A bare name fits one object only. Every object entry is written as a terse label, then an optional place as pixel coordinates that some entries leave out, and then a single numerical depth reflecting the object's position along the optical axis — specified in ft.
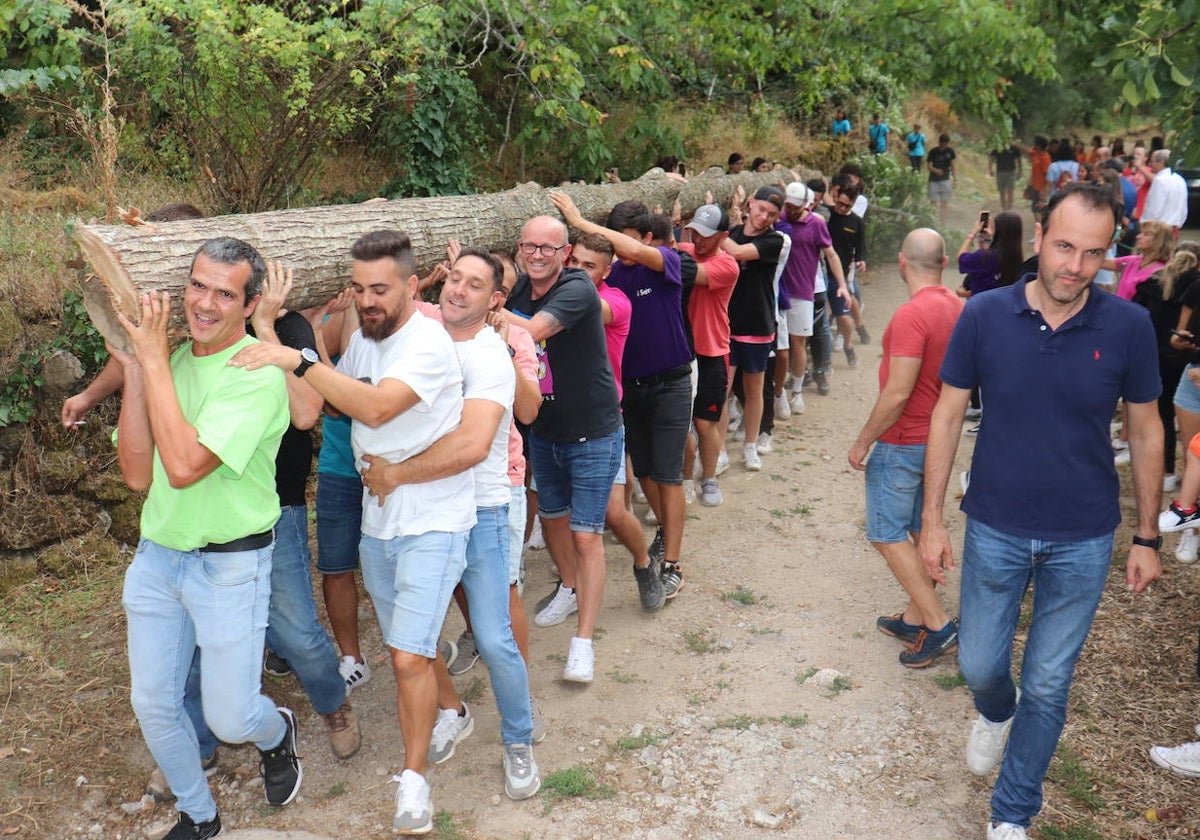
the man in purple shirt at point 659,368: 18.84
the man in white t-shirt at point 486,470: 12.44
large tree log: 12.28
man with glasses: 15.61
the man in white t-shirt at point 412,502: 12.29
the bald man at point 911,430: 15.24
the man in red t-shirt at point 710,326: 21.16
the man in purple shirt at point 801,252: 28.27
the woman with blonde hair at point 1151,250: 22.65
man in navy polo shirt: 11.25
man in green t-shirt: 11.22
